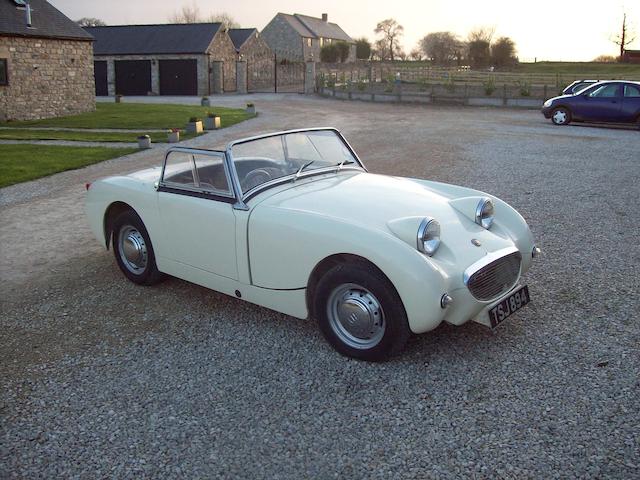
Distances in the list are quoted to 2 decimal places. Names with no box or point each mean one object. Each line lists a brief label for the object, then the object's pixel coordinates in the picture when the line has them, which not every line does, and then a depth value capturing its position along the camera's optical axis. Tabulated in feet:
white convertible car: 12.67
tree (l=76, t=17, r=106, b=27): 291.89
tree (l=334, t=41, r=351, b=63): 231.50
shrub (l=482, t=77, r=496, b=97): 98.02
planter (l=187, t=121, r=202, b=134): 61.52
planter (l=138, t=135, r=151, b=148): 50.59
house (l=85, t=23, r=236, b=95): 135.44
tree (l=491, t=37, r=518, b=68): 170.63
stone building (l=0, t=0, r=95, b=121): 74.69
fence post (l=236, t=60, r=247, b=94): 147.13
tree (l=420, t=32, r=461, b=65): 196.61
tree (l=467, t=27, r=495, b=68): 173.17
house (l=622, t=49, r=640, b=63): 178.23
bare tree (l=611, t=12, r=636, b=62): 202.80
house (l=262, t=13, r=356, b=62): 218.38
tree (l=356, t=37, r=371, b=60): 265.13
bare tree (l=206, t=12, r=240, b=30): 298.72
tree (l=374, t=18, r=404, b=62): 290.15
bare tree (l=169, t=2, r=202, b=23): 304.71
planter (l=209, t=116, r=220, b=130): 65.46
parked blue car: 62.03
